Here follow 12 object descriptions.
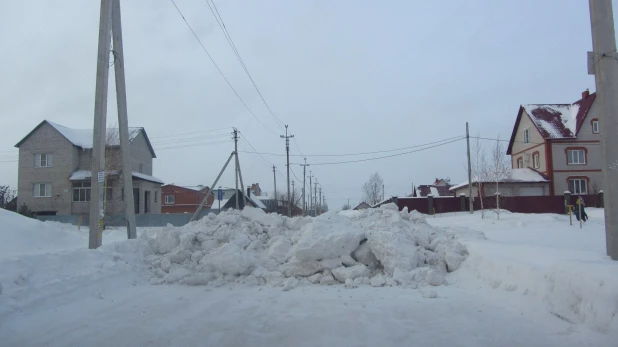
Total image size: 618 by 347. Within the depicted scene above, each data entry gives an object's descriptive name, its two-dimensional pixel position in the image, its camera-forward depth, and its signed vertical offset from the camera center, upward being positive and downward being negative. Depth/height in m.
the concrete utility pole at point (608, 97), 6.78 +1.51
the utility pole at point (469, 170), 30.20 +1.72
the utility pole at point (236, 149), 29.94 +3.68
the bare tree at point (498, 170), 30.57 +1.73
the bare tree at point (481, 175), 33.03 +1.47
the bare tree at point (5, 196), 37.65 +1.13
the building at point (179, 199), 61.72 +0.52
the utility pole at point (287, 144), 47.68 +6.20
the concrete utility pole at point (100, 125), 10.10 +1.89
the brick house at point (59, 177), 35.25 +2.36
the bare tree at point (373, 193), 77.81 +0.68
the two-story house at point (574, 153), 37.75 +3.36
